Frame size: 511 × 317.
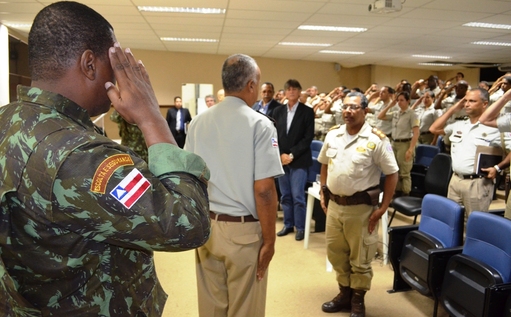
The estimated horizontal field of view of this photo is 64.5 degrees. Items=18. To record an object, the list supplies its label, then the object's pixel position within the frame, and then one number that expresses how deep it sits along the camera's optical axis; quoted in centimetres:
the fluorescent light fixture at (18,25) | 777
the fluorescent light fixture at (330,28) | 739
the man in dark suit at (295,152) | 426
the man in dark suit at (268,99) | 524
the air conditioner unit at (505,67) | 1234
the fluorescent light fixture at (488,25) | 705
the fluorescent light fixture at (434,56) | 1116
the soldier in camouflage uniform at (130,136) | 454
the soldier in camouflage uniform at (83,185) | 68
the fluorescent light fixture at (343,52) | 1089
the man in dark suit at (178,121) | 892
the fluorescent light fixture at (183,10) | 624
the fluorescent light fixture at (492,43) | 902
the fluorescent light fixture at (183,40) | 938
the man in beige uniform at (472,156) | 351
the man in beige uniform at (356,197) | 259
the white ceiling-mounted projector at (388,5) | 507
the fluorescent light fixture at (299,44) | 955
